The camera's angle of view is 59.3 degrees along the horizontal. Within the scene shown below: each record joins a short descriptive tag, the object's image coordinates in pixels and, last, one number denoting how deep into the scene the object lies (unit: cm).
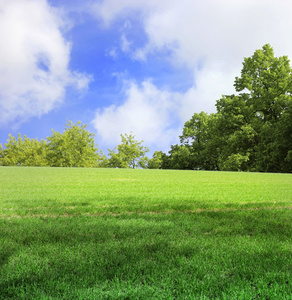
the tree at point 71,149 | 6141
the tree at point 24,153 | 6372
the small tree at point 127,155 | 6519
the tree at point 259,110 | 3825
